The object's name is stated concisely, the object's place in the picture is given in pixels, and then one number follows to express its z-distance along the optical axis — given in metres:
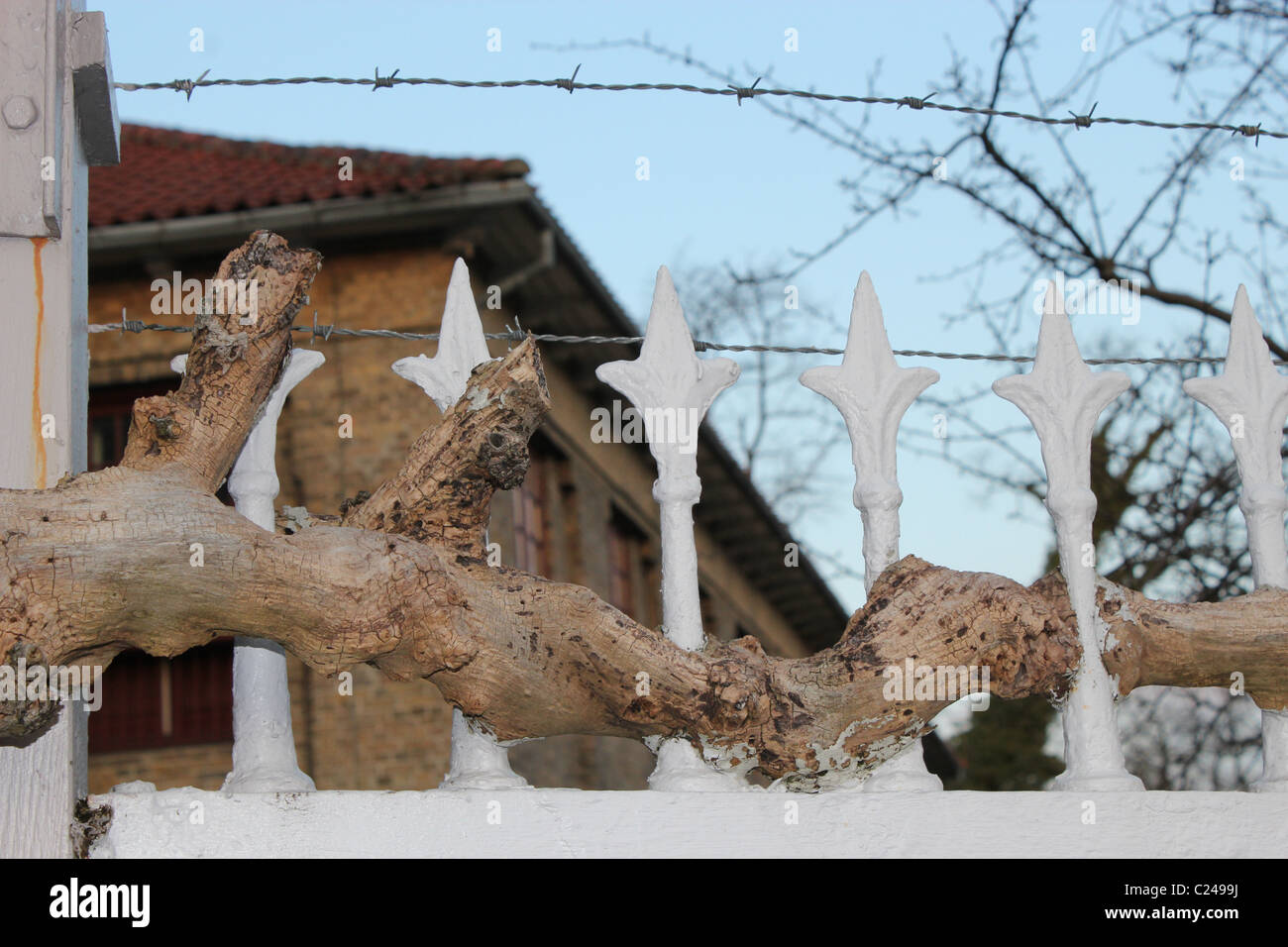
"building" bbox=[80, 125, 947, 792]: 10.24
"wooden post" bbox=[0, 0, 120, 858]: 2.72
